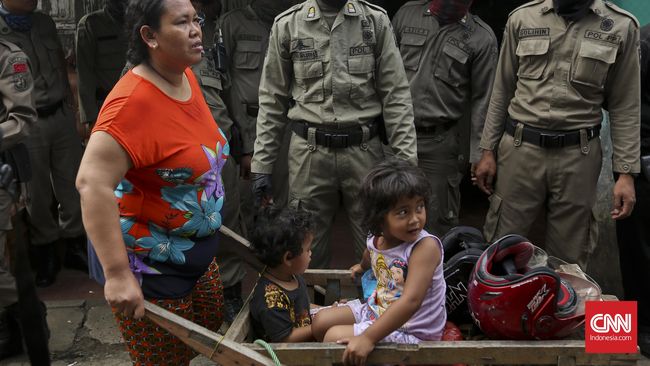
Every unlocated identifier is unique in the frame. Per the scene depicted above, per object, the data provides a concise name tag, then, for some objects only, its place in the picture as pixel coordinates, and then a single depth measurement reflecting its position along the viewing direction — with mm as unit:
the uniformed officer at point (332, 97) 4023
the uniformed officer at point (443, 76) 4840
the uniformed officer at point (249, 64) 4988
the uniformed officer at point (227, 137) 4559
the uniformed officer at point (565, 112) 3973
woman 2510
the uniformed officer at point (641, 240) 4254
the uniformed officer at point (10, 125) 4148
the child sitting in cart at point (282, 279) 3071
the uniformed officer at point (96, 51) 5246
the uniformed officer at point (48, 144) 5234
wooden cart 2734
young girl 2834
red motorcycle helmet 2805
